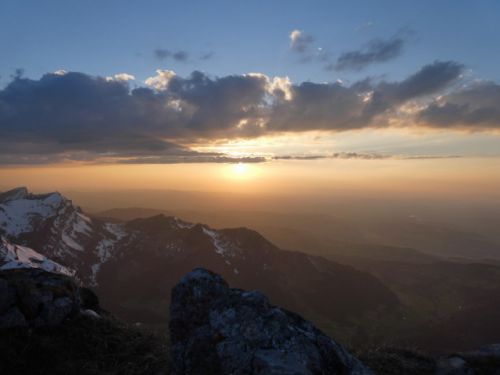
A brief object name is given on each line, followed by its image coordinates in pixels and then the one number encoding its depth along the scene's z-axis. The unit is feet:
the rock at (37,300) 69.10
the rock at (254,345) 41.86
